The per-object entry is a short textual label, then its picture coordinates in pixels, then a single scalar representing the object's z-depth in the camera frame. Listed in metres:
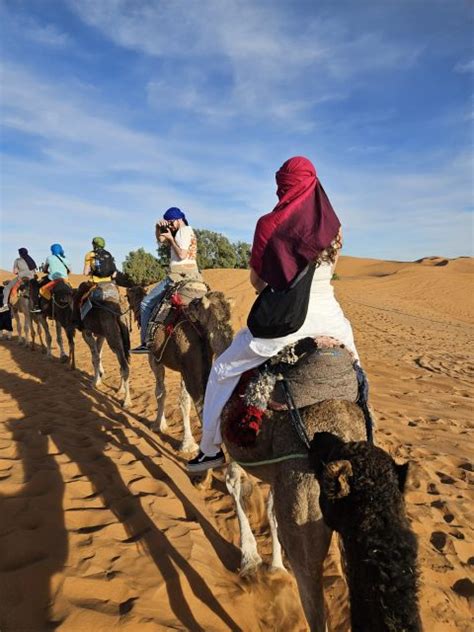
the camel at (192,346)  4.08
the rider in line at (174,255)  5.10
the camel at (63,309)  10.59
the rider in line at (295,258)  2.22
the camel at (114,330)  7.88
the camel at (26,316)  12.46
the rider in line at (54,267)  11.28
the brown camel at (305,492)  2.03
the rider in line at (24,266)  14.14
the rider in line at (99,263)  8.55
